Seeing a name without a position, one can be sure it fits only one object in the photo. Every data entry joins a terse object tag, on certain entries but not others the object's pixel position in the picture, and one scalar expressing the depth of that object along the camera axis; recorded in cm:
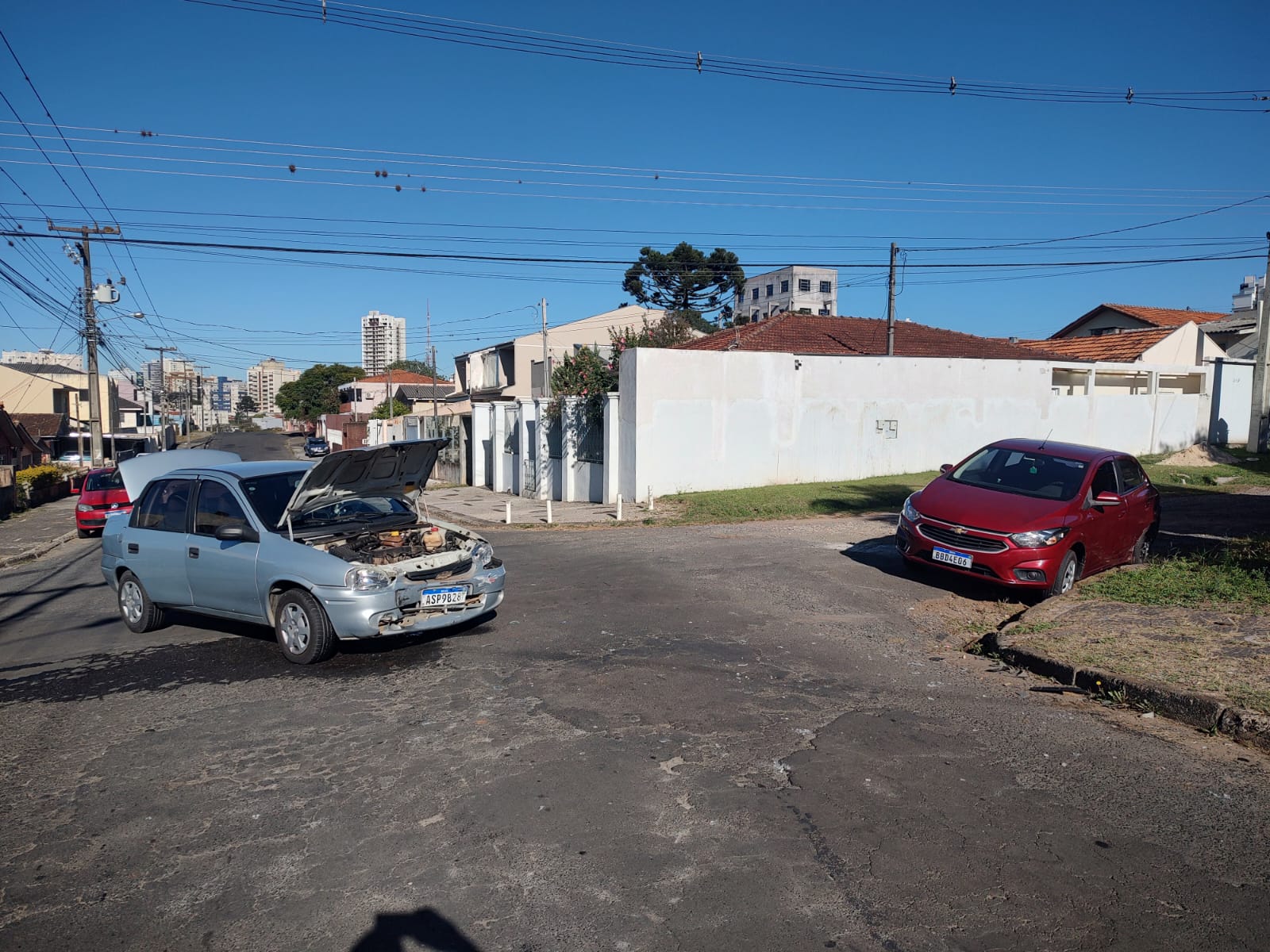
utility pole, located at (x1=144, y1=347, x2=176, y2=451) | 5976
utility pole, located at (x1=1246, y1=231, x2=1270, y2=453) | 2781
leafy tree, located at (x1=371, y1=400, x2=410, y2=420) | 6629
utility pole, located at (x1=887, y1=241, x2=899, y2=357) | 2900
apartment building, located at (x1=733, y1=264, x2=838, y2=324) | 9169
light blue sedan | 692
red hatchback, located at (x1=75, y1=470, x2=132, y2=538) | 1964
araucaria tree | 5259
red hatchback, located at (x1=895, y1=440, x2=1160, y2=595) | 897
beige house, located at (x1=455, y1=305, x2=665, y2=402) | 4325
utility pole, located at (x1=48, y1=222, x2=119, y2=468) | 3300
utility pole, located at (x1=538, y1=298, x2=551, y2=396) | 2692
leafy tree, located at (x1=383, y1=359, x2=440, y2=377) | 11075
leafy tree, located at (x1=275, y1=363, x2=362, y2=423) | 10244
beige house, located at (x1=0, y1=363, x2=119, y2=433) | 5425
